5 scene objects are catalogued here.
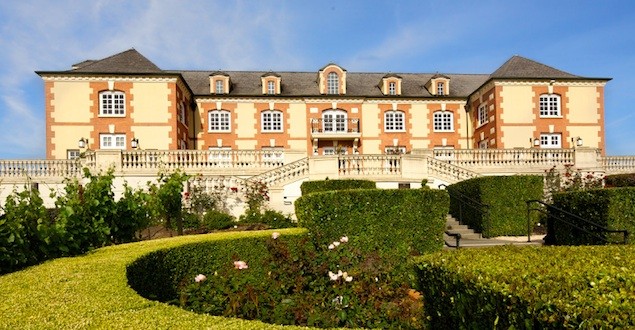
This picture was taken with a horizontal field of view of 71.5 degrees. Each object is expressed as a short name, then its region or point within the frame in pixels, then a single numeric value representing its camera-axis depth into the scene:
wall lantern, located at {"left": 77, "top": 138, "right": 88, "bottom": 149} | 24.35
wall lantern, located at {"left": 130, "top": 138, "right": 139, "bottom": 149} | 24.48
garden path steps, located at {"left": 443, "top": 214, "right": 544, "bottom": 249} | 12.09
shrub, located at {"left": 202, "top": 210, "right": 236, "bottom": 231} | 15.89
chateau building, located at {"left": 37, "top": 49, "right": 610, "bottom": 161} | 28.03
